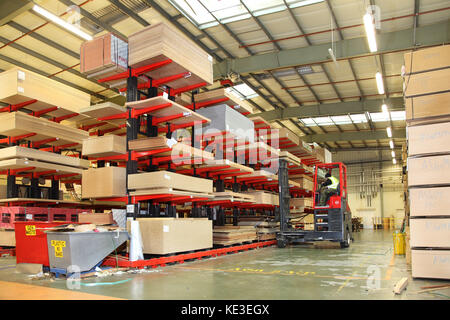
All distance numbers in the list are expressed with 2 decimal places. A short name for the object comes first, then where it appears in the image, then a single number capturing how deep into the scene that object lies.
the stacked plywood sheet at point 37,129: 7.39
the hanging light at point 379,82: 11.70
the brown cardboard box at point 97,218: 6.57
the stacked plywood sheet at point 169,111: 6.21
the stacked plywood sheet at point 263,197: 10.38
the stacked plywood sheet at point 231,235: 8.93
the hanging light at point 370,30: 7.88
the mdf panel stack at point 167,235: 6.24
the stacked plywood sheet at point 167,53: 6.23
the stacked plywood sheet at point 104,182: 6.34
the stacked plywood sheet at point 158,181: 6.22
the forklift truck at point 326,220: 9.91
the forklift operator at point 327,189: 10.09
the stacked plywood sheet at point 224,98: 8.27
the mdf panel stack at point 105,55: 6.48
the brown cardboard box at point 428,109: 5.02
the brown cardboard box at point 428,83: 5.07
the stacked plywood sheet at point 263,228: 11.01
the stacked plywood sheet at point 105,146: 6.59
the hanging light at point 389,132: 19.16
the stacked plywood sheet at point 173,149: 6.27
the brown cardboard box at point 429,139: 4.84
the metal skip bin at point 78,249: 4.89
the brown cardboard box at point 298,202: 12.53
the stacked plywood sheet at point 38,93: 7.12
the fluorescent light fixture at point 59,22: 7.98
